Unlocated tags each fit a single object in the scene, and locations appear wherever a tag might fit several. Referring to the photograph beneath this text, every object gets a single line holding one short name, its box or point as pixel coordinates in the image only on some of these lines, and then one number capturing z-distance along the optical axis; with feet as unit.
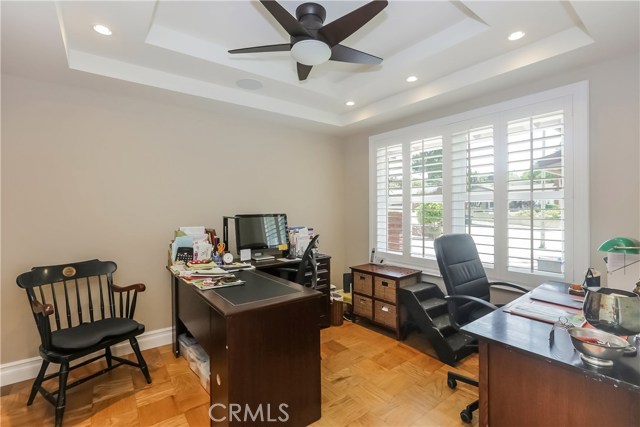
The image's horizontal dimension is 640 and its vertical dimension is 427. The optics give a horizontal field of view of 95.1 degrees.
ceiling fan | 5.23
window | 7.71
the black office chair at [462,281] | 6.97
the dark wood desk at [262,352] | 5.24
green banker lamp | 5.35
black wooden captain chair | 6.25
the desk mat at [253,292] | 5.86
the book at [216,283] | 6.70
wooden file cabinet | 10.02
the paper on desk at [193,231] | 9.20
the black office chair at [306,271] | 8.54
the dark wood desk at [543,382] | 3.45
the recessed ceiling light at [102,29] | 6.43
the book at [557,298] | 5.84
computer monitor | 10.05
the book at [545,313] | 4.96
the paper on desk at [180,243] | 8.69
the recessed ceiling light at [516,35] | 6.85
